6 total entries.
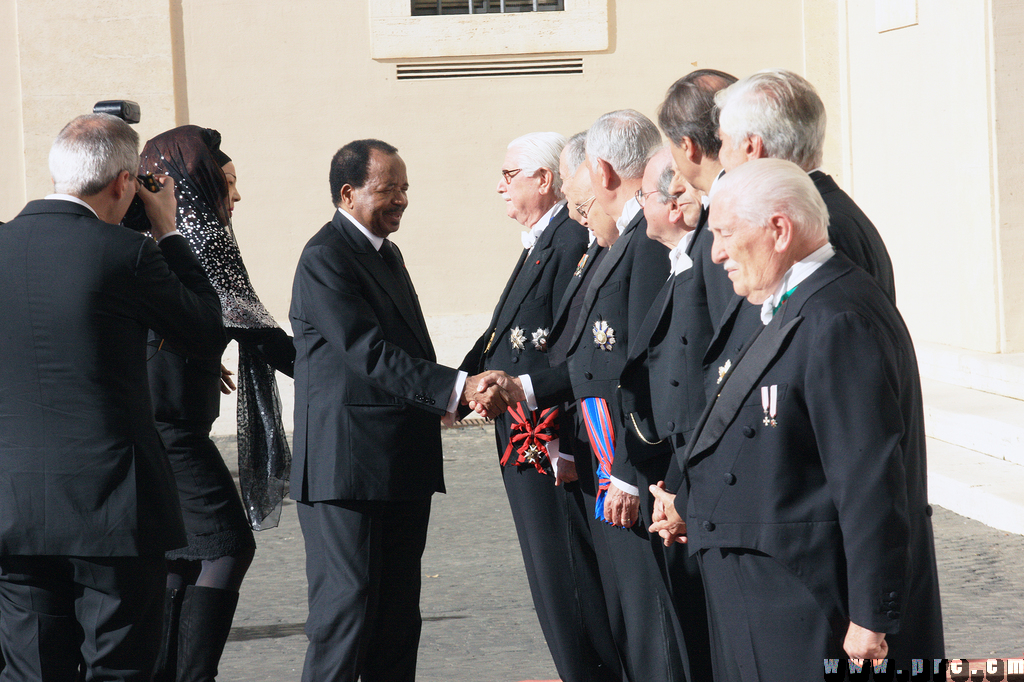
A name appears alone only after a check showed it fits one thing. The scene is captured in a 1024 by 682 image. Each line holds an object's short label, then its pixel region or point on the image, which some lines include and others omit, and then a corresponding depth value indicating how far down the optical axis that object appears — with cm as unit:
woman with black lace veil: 758
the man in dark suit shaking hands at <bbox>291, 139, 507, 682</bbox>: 733
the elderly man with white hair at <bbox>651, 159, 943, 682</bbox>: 436
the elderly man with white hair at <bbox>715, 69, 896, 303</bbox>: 526
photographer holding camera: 566
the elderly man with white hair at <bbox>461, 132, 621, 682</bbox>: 768
